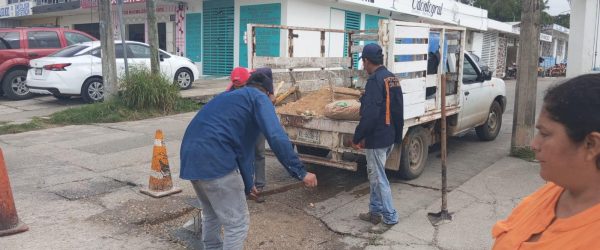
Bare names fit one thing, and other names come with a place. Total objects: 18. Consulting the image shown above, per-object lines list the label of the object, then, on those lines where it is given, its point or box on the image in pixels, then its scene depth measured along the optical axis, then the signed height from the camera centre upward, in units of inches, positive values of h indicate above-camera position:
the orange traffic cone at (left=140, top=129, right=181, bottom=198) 217.3 -49.1
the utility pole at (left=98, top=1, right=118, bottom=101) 426.3 +7.1
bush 432.8 -26.1
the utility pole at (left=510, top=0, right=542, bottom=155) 292.7 -5.7
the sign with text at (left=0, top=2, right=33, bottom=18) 1024.2 +102.1
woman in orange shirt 50.4 -10.5
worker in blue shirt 127.8 -22.2
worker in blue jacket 181.5 -21.8
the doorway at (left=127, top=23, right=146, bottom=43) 824.9 +47.1
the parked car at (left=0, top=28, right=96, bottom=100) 515.5 +9.5
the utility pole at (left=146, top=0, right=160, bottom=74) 448.8 +22.0
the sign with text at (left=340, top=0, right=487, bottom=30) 777.4 +100.1
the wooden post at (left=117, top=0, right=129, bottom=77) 405.4 +23.9
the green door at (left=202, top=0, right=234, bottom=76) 674.2 +34.2
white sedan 463.2 -9.7
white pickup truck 226.7 -10.0
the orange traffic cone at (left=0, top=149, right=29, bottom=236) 175.8 -51.8
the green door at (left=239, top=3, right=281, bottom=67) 623.8 +52.4
